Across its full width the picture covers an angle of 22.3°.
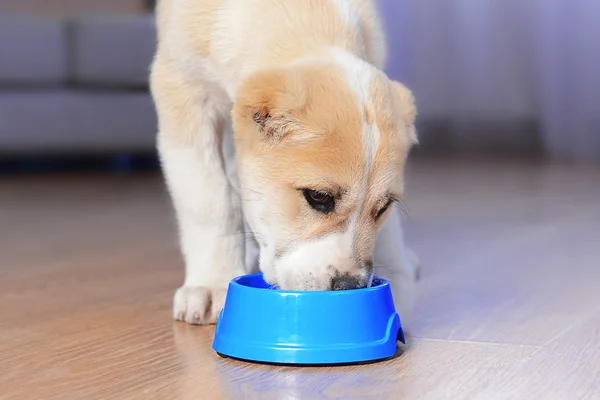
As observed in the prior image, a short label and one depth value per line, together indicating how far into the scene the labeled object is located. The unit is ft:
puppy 4.35
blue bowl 4.21
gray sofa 16.29
